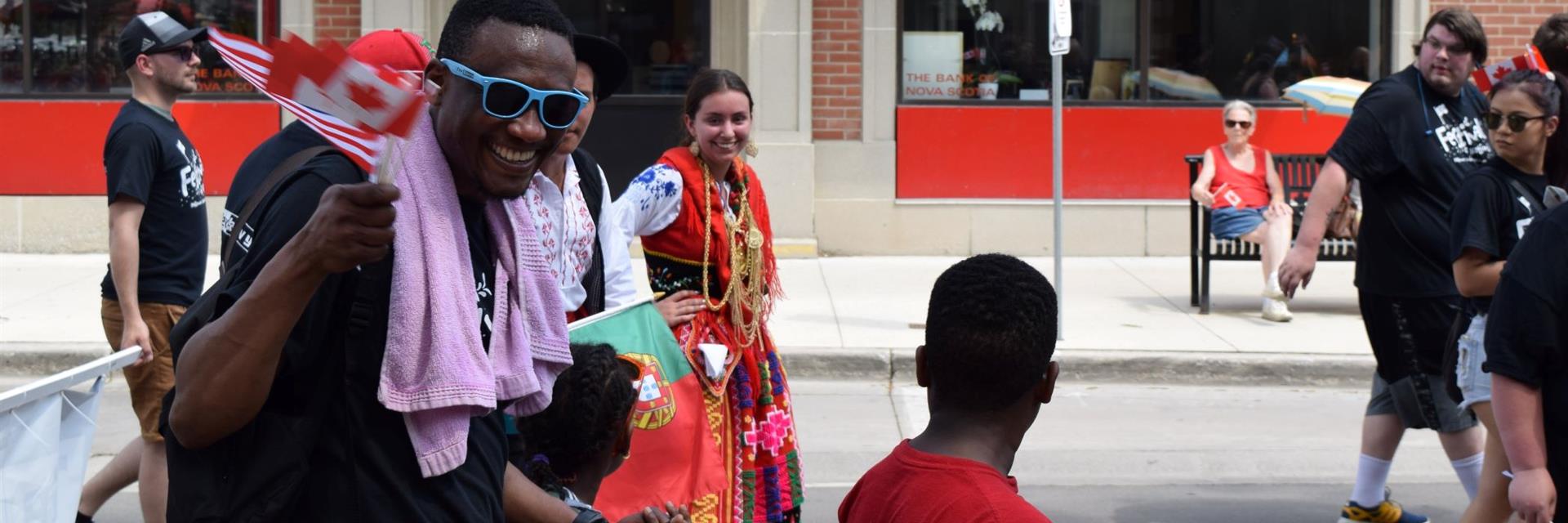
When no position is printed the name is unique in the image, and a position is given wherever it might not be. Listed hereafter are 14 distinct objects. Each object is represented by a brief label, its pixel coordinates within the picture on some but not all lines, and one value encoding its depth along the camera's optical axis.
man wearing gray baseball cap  5.49
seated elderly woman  10.90
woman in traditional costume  5.07
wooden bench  10.91
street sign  9.77
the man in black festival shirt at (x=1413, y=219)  5.67
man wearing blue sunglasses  2.22
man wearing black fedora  4.10
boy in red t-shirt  2.43
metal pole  9.81
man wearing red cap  3.26
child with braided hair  3.36
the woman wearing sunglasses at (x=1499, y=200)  4.63
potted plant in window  13.56
